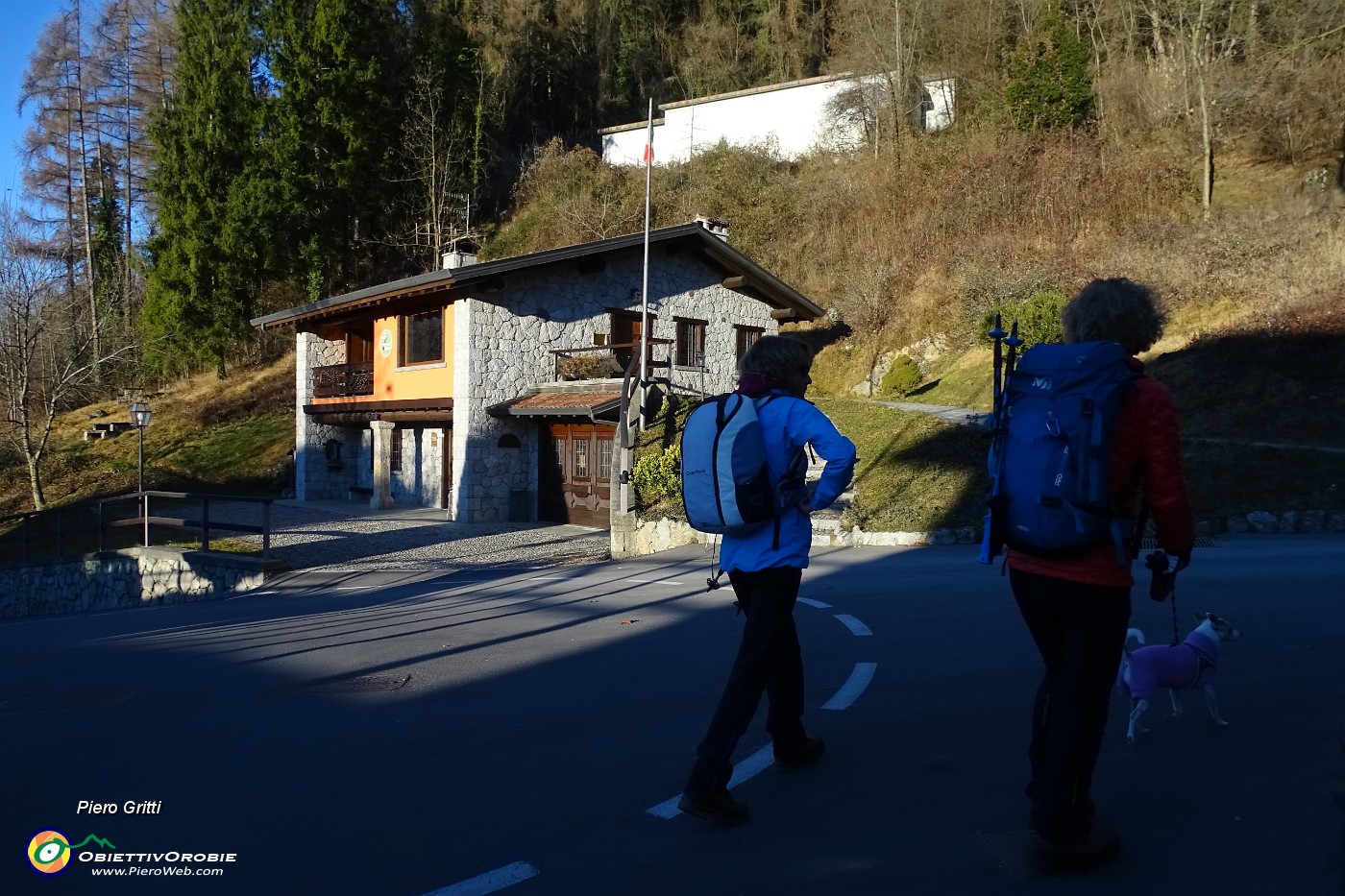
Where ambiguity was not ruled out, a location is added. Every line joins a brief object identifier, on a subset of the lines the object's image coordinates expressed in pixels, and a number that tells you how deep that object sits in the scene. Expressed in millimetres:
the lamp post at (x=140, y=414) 23078
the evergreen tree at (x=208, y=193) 37125
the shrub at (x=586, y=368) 22047
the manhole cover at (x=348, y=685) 6094
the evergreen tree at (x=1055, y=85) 30875
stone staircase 12867
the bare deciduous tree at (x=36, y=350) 27344
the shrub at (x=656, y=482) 14953
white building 37188
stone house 20656
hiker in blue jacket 3727
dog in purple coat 4340
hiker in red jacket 3111
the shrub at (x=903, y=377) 24641
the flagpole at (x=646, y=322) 17672
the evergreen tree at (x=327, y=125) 37062
